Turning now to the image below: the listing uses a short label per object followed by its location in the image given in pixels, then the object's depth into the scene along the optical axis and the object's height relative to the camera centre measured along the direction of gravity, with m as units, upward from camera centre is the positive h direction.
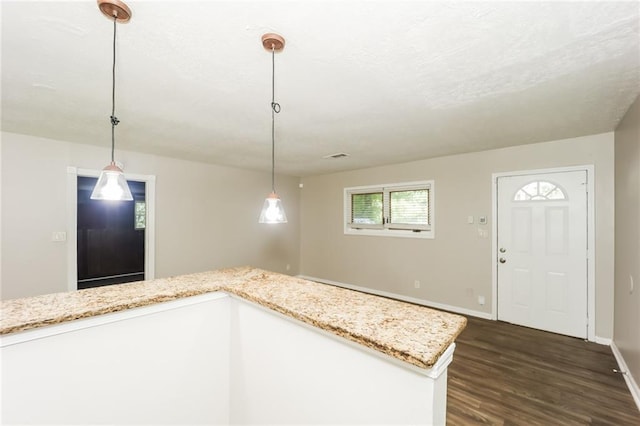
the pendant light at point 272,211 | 2.10 +0.01
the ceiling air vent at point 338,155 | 4.11 +0.89
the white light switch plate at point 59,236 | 3.44 -0.30
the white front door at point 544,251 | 3.35 -0.47
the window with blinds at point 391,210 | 4.64 +0.07
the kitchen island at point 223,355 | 1.04 -0.66
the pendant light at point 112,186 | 1.51 +0.15
